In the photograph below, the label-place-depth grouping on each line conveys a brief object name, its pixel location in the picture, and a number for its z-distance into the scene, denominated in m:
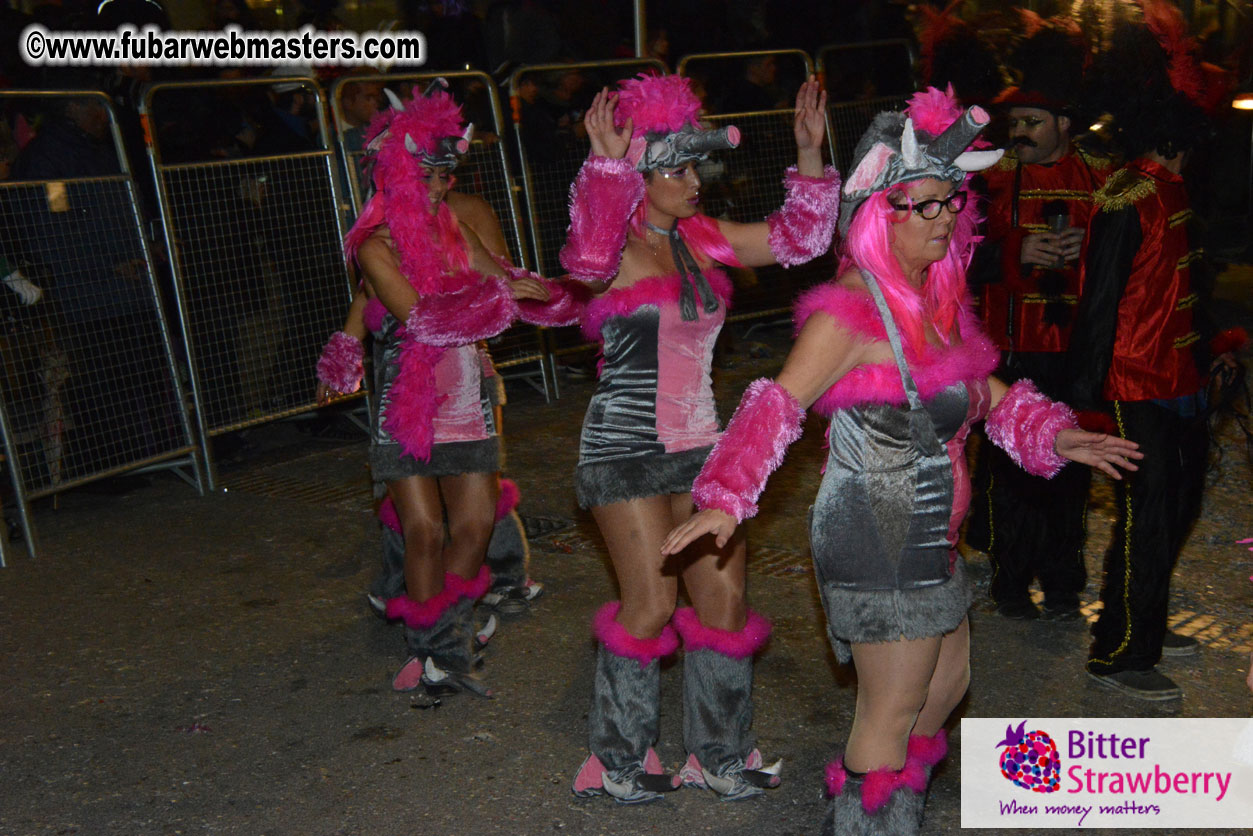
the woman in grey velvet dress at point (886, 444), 3.14
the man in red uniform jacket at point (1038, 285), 5.09
